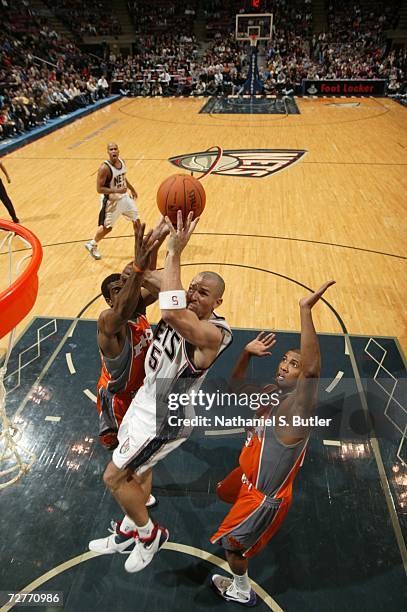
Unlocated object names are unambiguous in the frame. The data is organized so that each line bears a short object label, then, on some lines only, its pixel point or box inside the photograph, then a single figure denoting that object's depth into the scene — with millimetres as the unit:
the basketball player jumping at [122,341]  2498
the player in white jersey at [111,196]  6594
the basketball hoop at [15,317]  2472
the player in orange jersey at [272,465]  2223
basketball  3586
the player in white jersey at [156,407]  2523
